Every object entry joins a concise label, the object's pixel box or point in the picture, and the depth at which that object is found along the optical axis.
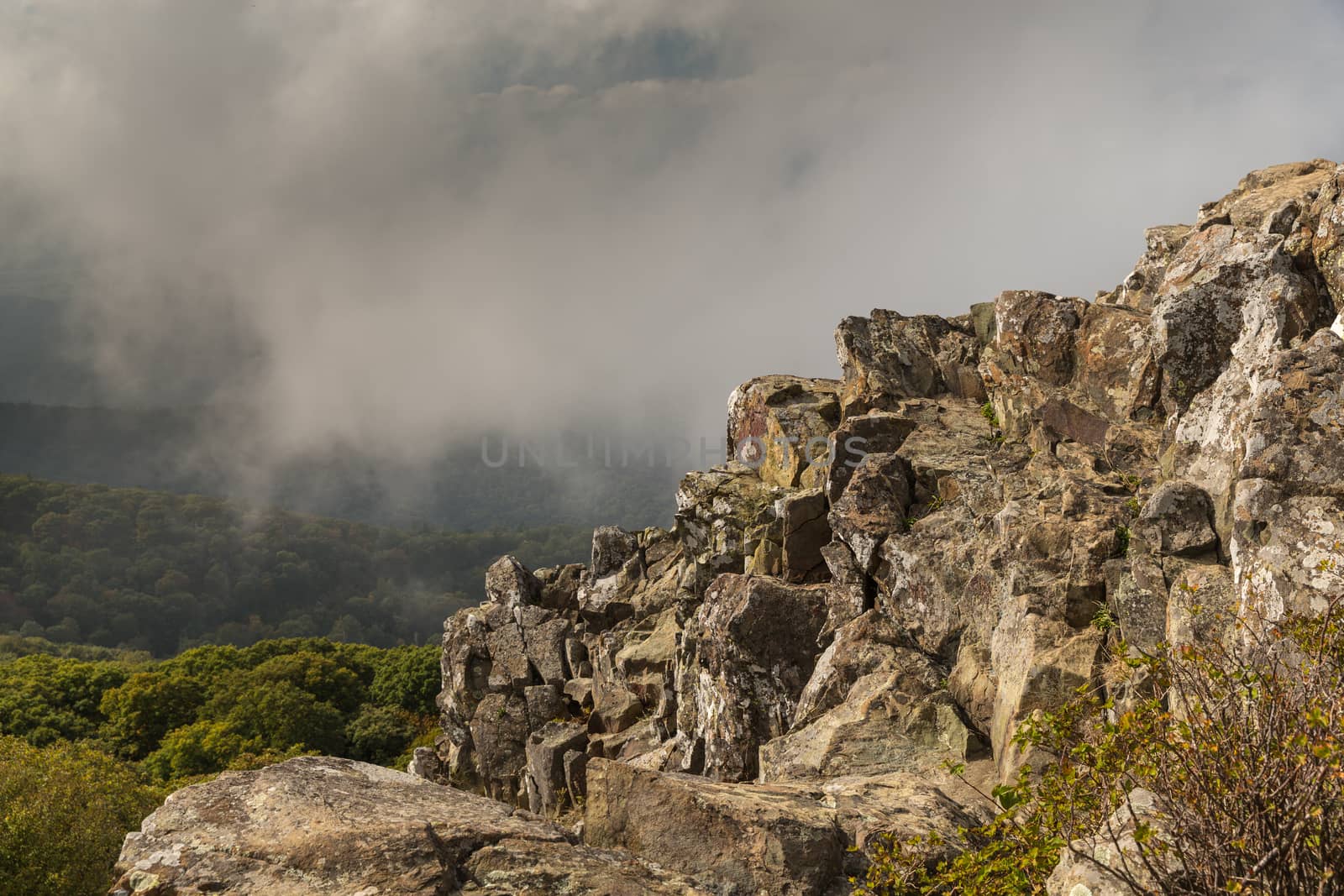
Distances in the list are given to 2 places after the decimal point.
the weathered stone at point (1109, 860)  6.73
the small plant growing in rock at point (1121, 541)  18.02
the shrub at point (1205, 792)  6.22
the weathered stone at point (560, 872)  8.77
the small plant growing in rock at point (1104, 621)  17.02
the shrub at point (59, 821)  23.56
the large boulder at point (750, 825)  9.35
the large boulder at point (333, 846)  8.68
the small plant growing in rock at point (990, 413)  28.08
